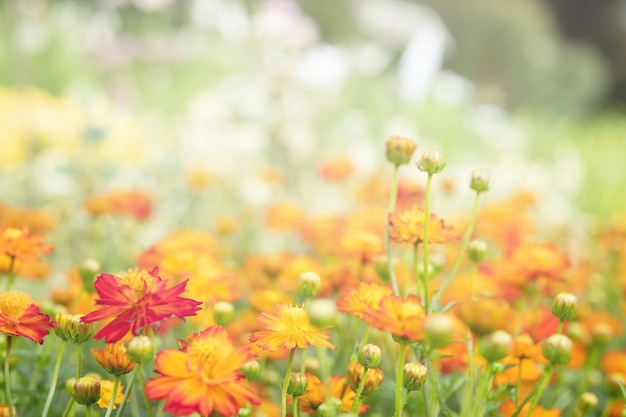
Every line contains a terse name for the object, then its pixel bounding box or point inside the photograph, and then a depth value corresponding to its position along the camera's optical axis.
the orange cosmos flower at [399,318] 0.64
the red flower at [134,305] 0.64
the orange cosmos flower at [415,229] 0.71
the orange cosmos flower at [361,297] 0.67
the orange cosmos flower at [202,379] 0.62
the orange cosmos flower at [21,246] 0.71
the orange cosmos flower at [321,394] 0.69
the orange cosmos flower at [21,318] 0.65
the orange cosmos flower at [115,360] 0.65
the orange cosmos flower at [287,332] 0.66
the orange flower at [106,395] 0.67
